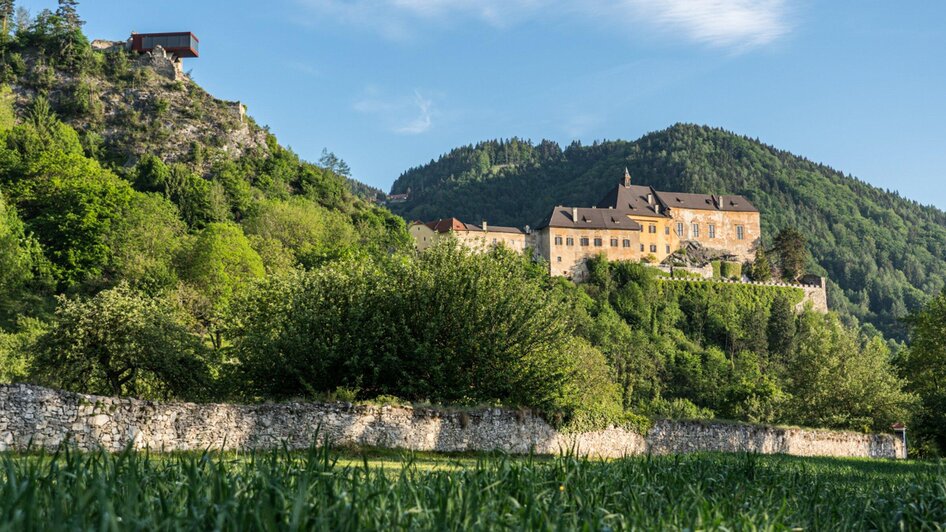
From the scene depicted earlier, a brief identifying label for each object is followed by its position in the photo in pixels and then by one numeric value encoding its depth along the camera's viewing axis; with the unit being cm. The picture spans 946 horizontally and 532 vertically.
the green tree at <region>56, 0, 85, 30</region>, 12850
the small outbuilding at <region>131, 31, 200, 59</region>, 13488
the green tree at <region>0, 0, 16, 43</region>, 13425
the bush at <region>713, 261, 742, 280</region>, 14475
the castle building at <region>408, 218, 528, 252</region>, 14250
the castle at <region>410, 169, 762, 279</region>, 13700
